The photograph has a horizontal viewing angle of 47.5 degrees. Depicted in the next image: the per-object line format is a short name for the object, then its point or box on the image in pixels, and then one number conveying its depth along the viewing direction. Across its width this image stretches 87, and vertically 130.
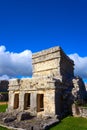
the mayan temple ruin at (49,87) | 8.93
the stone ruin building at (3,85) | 18.99
